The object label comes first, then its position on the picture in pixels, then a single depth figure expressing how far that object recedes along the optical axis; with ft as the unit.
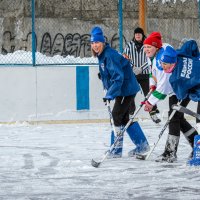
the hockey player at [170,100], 36.61
